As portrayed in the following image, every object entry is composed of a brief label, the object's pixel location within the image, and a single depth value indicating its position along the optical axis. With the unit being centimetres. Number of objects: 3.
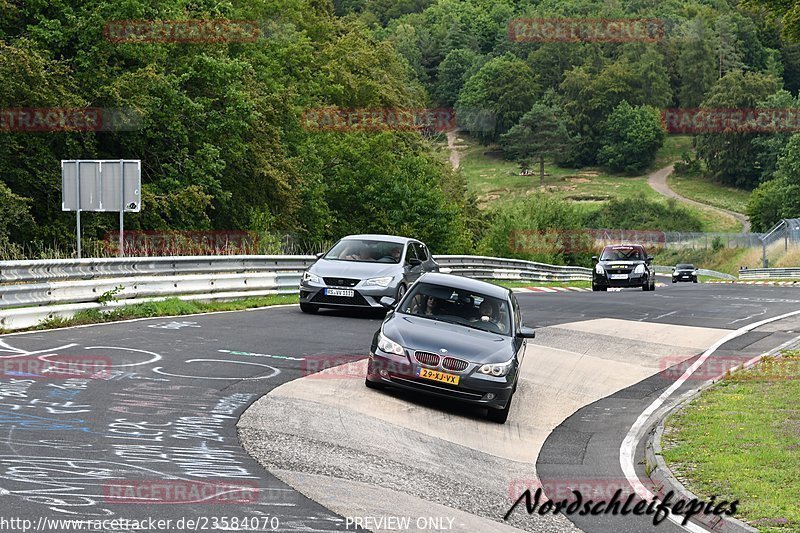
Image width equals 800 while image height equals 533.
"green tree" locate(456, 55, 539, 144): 18775
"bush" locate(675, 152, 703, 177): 16625
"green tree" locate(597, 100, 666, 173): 17050
